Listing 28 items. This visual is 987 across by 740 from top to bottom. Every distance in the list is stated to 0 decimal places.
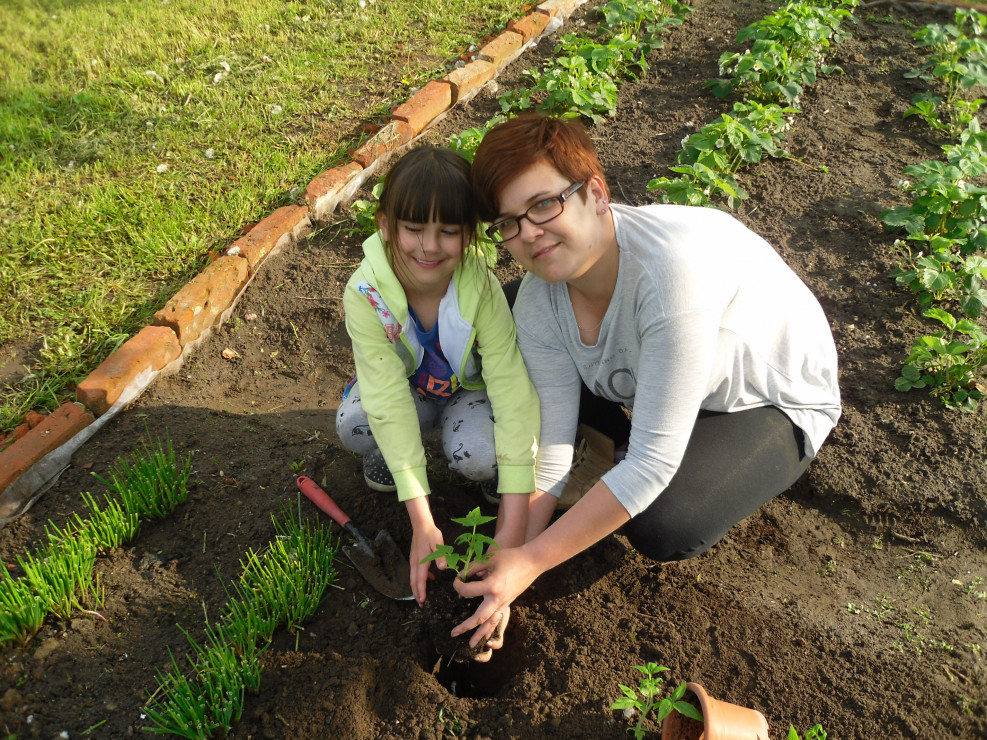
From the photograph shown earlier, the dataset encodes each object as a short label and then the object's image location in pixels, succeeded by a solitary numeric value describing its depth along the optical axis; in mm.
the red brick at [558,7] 5164
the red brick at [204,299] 3104
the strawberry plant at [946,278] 2945
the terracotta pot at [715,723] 1622
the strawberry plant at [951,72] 4094
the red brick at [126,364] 2807
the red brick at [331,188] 3740
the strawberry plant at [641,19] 4801
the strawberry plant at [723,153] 3385
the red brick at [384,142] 3982
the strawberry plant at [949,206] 3211
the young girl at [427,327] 1979
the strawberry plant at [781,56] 4129
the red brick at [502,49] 4738
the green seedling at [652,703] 1676
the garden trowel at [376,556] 2287
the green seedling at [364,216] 3621
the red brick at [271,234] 3479
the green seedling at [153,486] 2377
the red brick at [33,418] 2760
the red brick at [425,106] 4211
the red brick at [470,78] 4465
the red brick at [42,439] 2545
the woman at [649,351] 1838
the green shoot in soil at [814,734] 1620
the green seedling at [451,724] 1983
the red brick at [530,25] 4984
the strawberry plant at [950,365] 2723
